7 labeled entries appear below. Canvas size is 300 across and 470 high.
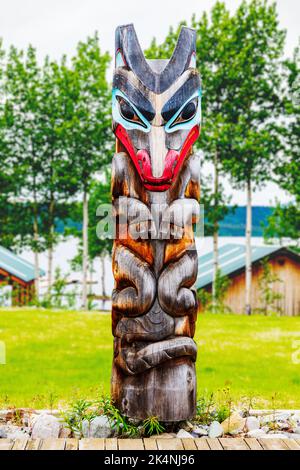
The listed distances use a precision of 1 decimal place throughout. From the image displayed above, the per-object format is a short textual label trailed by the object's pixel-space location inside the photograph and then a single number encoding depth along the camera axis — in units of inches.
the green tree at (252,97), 740.6
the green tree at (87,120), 786.8
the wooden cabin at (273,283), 875.4
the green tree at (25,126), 845.2
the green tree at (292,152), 743.7
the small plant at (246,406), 241.0
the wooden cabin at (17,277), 828.0
